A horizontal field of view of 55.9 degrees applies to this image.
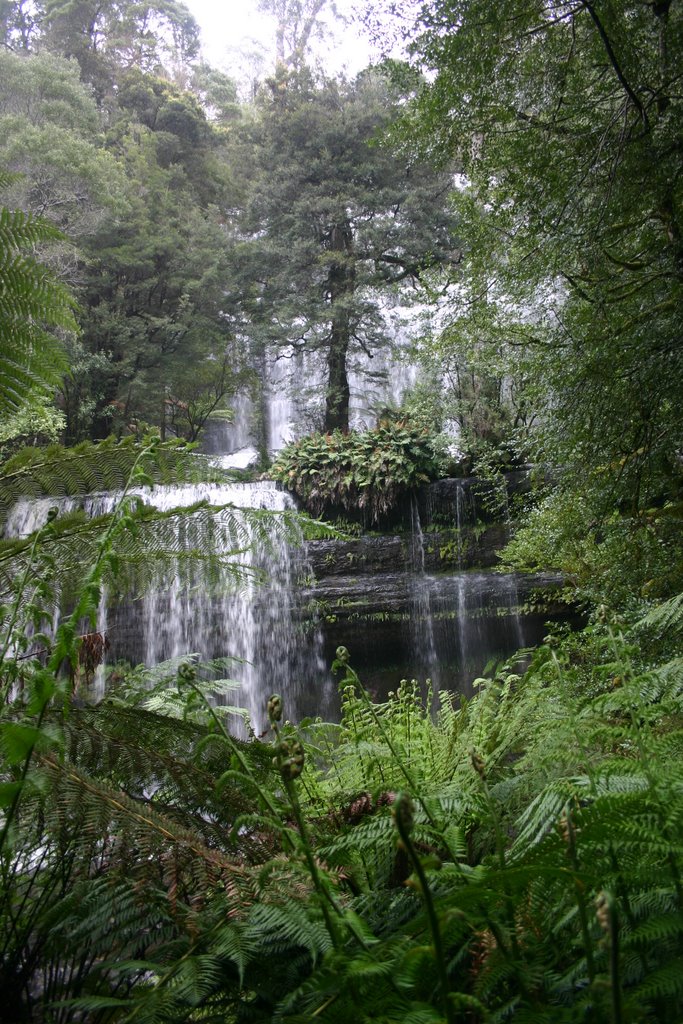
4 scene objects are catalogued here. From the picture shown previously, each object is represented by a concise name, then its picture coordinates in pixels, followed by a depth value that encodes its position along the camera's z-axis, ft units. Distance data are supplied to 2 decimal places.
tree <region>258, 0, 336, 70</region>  62.69
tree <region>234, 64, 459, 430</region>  39.60
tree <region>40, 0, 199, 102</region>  59.72
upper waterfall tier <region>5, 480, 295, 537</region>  26.60
